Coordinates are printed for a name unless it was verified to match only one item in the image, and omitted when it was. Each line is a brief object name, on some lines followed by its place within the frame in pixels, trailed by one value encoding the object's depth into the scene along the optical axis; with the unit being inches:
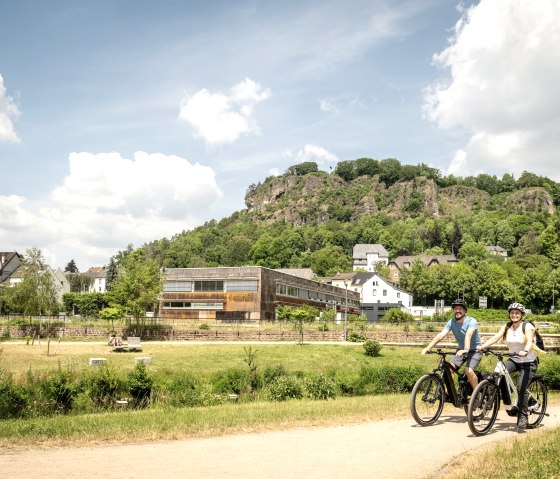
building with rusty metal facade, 2901.1
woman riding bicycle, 396.5
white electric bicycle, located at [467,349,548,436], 377.1
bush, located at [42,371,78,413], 582.2
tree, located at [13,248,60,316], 1840.6
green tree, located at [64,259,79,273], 7819.9
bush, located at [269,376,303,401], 679.1
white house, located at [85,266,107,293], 6740.2
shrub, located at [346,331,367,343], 2128.2
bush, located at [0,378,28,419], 550.6
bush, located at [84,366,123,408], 617.3
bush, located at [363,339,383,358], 1729.8
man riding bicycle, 401.7
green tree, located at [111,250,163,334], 2169.0
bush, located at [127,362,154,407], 635.5
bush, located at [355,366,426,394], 765.3
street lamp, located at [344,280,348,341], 2185.8
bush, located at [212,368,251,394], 715.4
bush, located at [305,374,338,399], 693.9
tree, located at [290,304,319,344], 2299.0
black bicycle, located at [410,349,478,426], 394.6
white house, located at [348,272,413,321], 4409.5
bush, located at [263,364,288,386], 768.5
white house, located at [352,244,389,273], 6717.5
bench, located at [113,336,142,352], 1694.1
